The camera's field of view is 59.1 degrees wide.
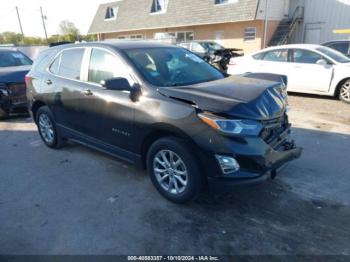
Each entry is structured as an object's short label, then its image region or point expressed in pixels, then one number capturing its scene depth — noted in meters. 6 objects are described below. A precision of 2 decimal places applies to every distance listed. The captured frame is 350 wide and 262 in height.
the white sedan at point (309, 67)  8.24
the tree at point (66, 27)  63.75
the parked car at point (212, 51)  11.95
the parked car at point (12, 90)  7.52
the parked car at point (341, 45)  10.61
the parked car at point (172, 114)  3.07
